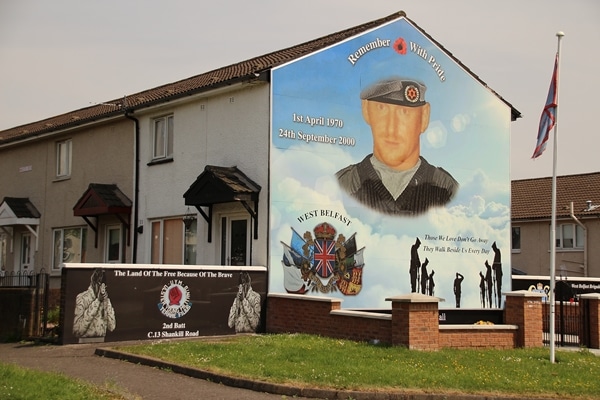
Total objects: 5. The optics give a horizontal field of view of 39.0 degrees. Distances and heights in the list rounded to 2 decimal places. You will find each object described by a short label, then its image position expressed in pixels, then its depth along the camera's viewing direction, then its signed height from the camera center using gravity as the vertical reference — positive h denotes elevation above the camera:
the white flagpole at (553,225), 15.70 +0.89
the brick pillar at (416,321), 15.54 -0.94
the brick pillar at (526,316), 17.09 -0.89
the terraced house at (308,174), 20.44 +2.56
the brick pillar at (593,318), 18.86 -1.01
